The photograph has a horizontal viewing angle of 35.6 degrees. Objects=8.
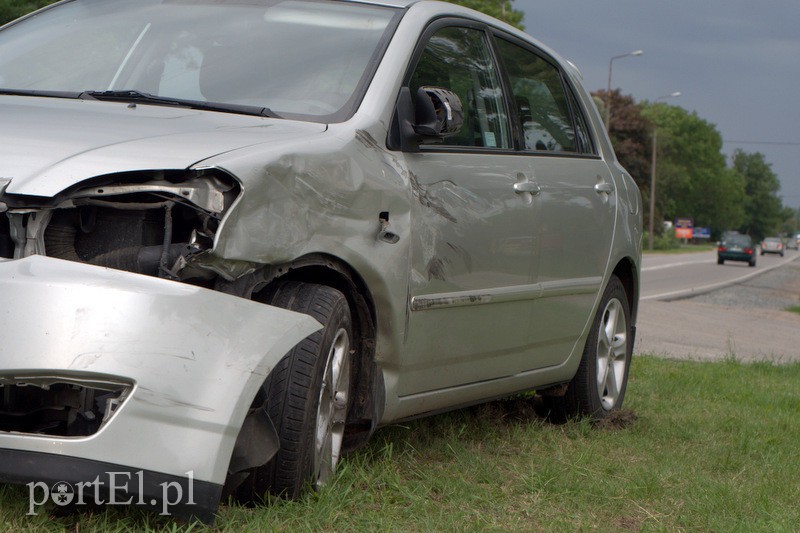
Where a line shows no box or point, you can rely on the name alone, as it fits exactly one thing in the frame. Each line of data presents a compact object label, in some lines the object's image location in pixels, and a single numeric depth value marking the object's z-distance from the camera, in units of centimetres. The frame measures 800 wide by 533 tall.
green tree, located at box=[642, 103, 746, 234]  12912
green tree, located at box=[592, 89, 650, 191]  7031
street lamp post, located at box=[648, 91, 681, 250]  7368
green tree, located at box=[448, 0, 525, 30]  3738
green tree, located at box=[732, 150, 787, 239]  18138
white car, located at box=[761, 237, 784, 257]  9950
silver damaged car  291
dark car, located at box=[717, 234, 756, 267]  5825
